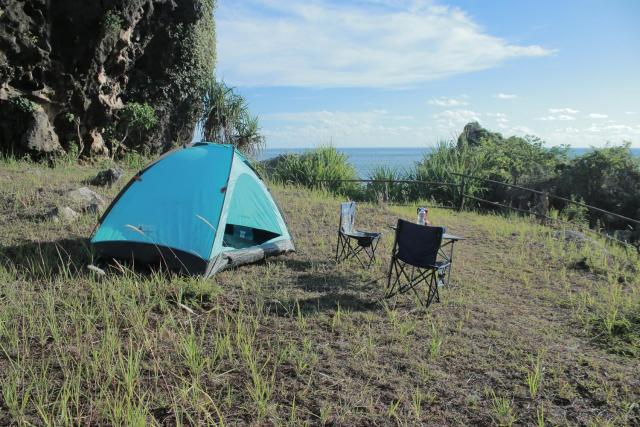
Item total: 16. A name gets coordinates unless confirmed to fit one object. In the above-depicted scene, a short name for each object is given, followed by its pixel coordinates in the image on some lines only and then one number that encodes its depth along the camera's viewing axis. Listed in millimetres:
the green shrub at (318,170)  14656
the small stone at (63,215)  7254
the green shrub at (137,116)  13867
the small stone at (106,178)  9890
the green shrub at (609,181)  13117
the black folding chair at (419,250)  5109
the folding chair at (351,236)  6363
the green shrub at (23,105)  10945
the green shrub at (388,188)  14156
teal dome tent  5551
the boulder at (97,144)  13484
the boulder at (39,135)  11398
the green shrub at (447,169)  14297
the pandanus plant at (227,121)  15492
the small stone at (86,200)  7853
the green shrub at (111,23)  12221
